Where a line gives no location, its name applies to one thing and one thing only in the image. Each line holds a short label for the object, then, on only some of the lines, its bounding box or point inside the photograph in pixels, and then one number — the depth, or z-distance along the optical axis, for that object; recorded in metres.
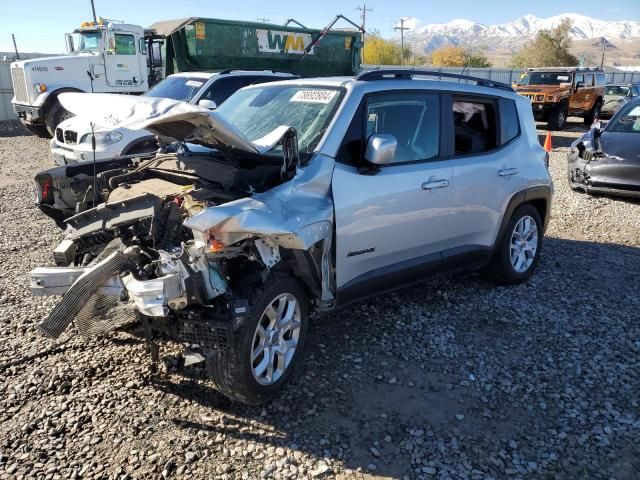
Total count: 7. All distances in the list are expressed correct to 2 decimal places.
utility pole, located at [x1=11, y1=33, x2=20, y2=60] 22.45
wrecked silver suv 2.93
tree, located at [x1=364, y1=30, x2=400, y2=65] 66.38
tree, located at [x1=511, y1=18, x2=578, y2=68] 60.19
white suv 7.79
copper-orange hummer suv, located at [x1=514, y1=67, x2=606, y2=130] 18.81
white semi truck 14.09
